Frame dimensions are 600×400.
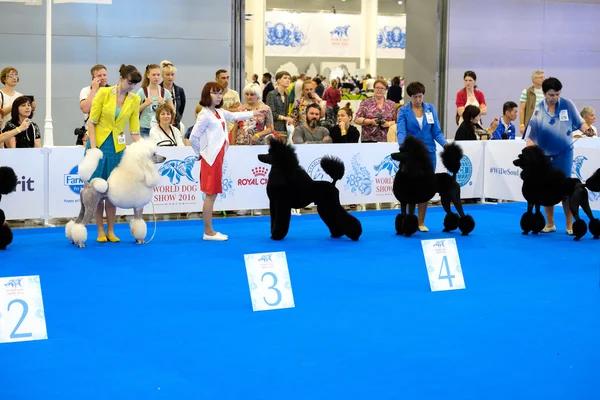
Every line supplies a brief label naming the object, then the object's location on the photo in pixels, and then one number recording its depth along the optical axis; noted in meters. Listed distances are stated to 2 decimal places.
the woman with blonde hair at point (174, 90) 9.51
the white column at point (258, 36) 25.39
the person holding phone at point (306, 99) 10.09
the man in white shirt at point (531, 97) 11.90
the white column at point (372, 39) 27.66
